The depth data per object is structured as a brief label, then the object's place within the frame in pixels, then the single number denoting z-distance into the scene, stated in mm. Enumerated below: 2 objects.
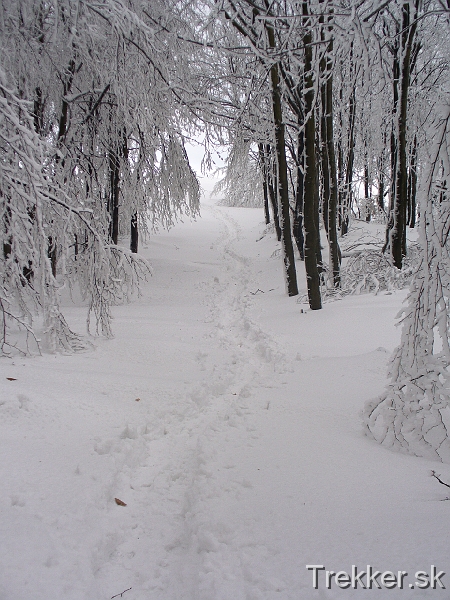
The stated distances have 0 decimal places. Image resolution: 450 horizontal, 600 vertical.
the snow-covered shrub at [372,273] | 7746
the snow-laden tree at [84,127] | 3410
